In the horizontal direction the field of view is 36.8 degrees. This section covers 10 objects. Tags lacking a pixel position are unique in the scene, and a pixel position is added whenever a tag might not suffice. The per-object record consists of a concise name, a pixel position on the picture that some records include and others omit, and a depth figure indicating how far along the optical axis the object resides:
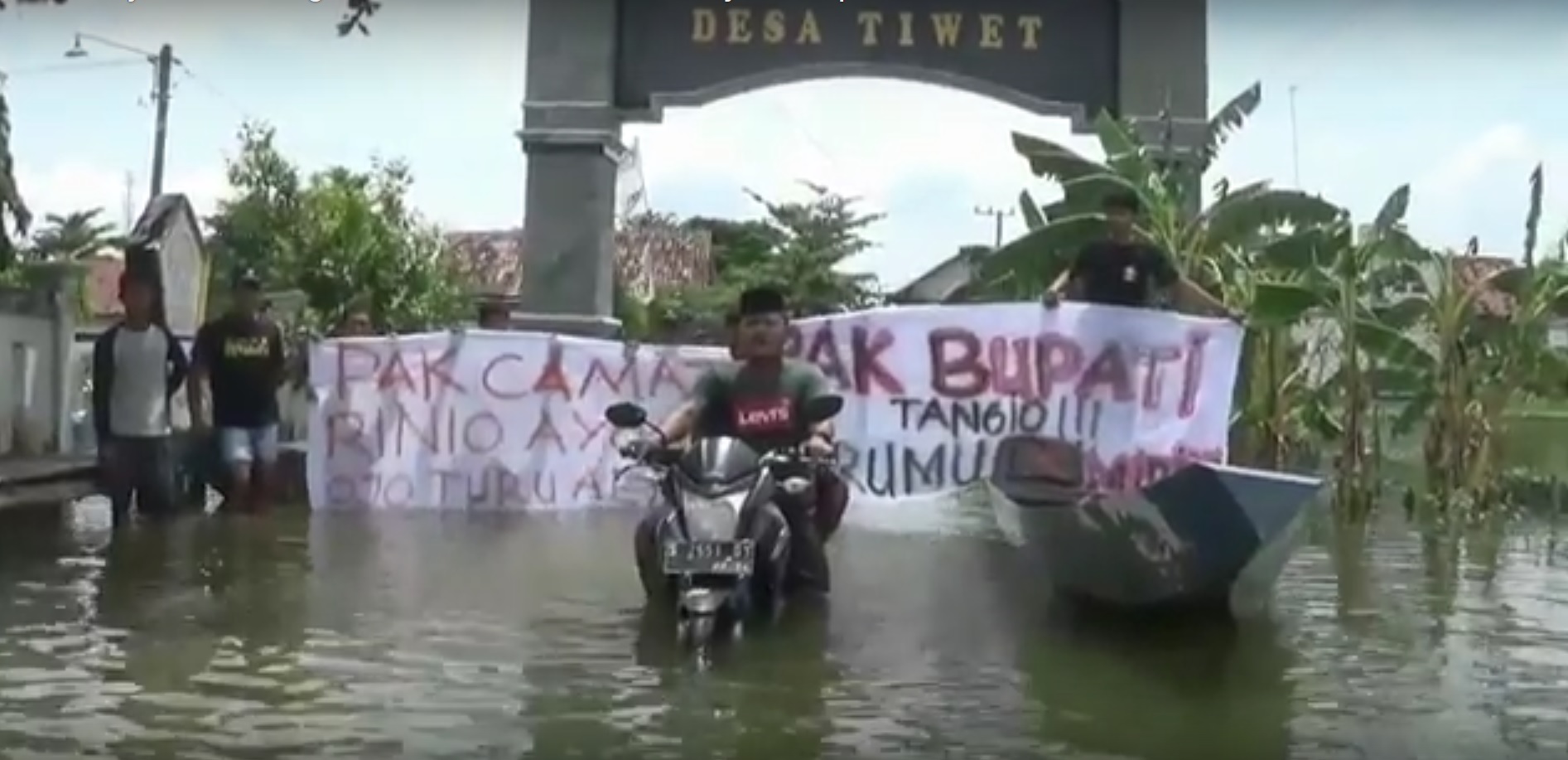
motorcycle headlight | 8.88
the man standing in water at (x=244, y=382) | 14.27
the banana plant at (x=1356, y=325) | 17.09
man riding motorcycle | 9.62
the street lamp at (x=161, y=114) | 11.48
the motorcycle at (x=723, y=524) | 8.80
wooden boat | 9.18
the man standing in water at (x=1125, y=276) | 11.38
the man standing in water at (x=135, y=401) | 13.70
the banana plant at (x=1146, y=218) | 17.41
